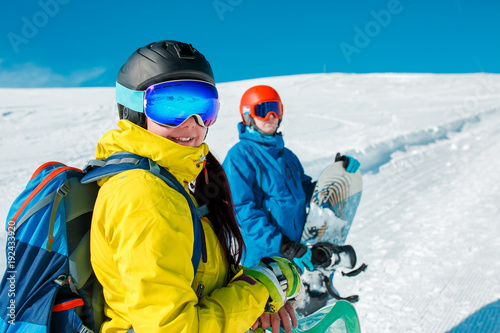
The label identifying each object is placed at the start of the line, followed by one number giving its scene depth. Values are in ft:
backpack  4.15
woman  3.81
